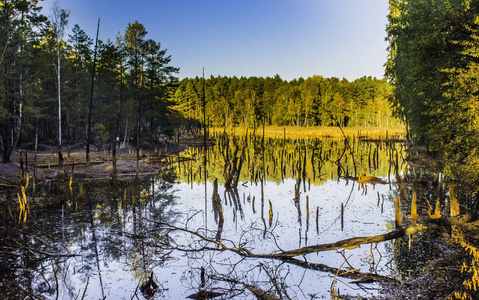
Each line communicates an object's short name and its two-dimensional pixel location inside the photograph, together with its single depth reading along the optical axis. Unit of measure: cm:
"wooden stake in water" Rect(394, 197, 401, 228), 1120
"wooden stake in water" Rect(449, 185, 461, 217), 1141
